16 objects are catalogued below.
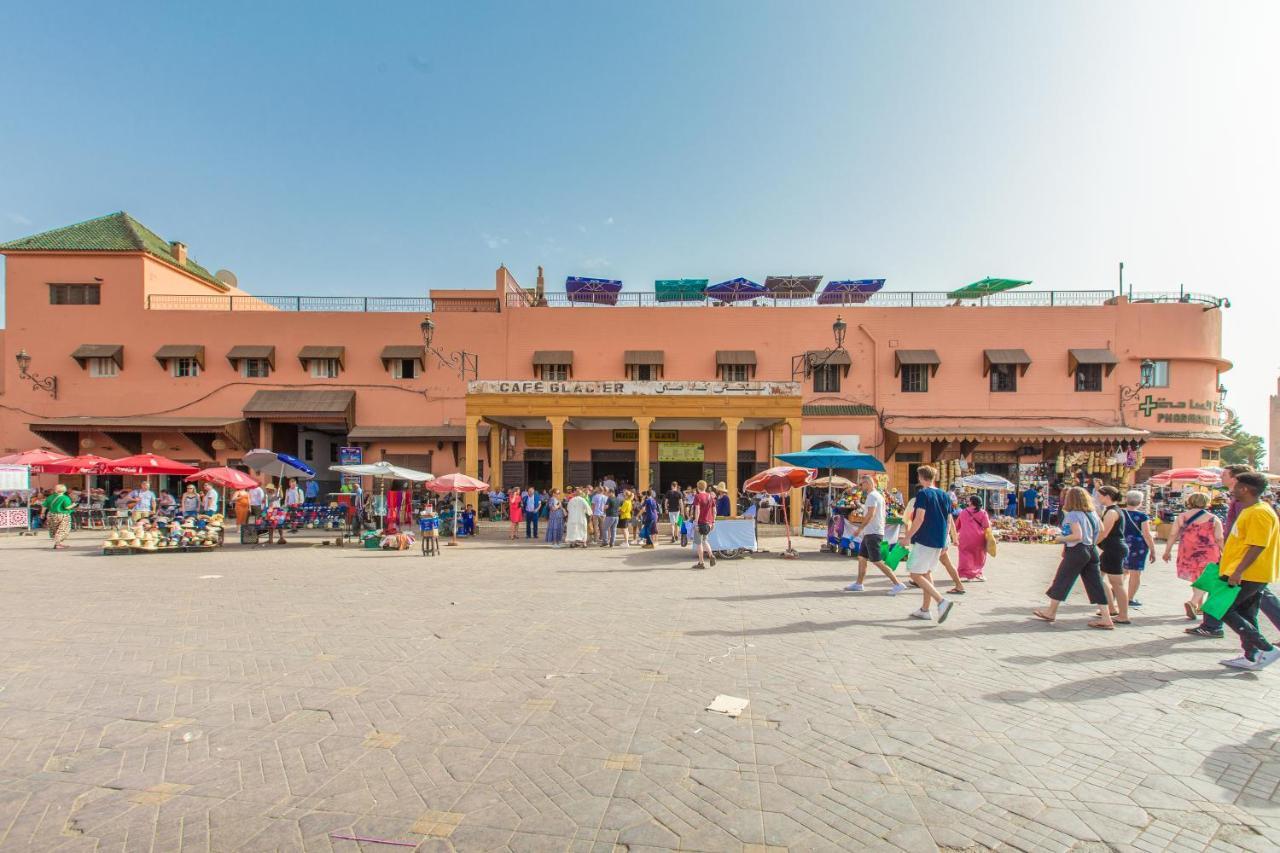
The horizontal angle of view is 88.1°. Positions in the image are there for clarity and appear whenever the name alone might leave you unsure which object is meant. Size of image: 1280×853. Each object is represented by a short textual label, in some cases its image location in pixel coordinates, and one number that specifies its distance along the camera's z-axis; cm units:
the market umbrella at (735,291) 2775
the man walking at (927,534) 776
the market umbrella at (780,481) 1473
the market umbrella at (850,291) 2725
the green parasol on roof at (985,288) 2648
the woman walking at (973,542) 1042
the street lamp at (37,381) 2600
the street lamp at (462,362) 2664
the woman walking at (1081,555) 725
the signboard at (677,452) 2706
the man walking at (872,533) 931
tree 5844
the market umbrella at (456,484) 1635
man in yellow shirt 580
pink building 2566
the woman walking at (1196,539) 732
